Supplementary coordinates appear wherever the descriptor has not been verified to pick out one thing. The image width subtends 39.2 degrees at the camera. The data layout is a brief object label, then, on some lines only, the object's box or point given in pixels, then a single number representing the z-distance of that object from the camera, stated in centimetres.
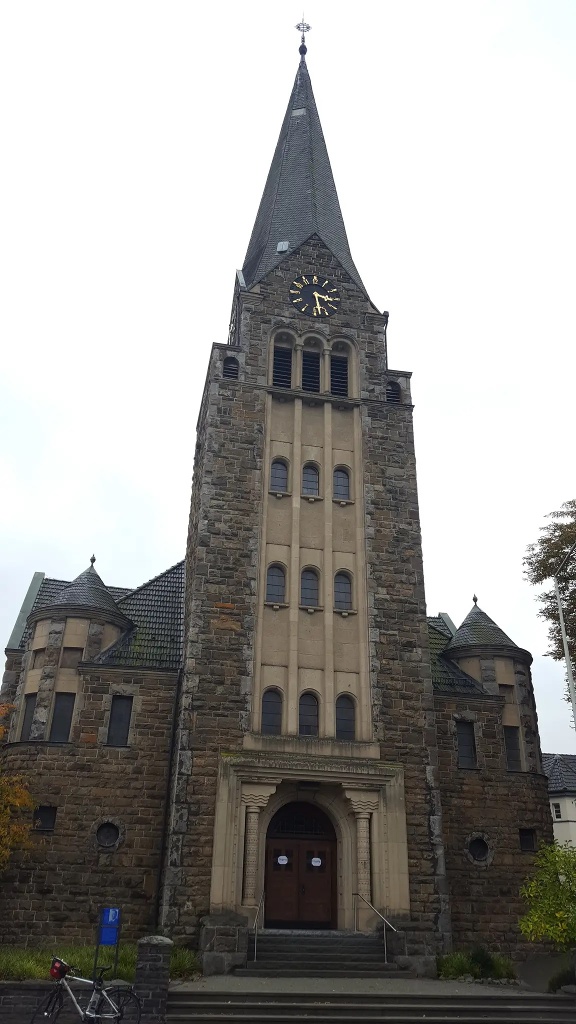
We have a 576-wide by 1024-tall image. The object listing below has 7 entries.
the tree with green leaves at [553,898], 1678
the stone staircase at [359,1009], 1505
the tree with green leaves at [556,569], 2756
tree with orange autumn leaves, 2022
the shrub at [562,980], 1744
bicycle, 1248
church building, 2081
